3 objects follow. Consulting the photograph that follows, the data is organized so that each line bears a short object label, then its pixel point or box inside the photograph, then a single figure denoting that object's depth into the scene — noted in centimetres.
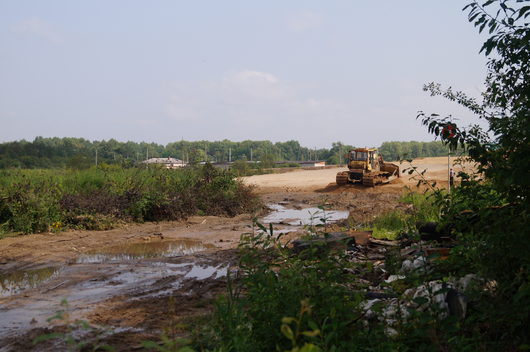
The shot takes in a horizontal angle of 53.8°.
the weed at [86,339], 552
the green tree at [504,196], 415
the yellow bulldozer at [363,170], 3372
